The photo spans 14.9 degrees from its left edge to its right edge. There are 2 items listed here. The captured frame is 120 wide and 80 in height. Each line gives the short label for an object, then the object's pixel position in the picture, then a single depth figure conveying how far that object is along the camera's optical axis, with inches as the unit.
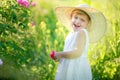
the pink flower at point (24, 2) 145.6
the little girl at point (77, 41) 138.7
